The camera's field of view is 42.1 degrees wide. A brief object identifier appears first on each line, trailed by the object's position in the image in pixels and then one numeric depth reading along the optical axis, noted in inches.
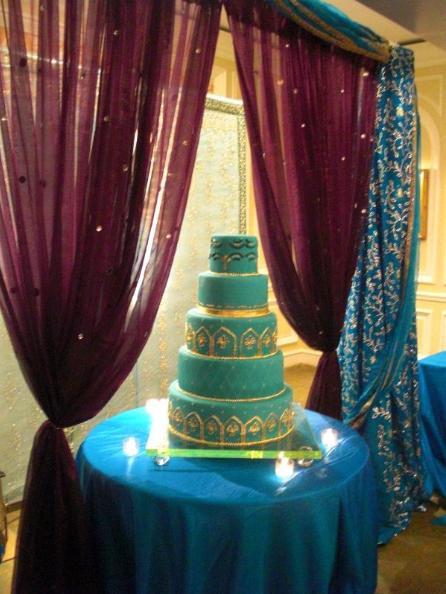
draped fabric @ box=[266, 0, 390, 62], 82.9
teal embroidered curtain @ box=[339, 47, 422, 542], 101.9
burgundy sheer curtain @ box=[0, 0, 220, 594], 61.4
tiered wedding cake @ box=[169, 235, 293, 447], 68.2
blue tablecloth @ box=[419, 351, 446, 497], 113.1
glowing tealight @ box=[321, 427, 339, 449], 73.0
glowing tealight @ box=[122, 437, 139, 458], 69.1
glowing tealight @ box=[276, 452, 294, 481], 63.5
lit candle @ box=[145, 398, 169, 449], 69.6
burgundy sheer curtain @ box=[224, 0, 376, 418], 85.4
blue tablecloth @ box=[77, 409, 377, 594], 57.4
